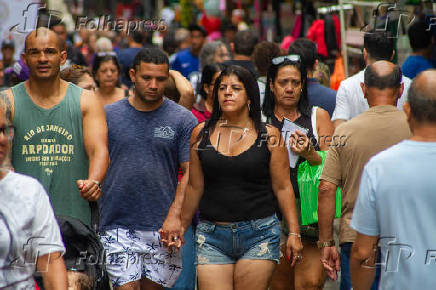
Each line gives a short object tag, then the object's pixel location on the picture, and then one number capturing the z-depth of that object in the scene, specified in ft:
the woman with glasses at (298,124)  40.12
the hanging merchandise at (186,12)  132.67
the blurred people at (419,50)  58.45
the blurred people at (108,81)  56.51
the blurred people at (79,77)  50.00
